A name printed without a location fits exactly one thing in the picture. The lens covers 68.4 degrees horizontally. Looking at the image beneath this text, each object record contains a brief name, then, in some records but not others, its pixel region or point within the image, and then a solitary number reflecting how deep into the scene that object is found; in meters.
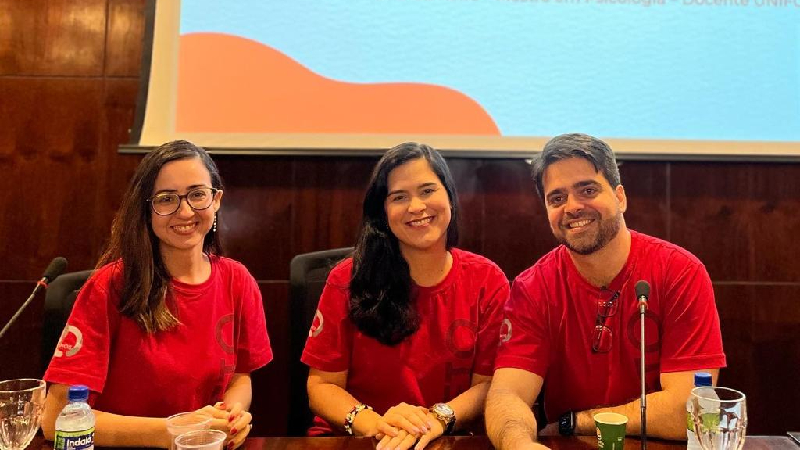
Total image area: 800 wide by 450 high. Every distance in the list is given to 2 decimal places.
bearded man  1.56
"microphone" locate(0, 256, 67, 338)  1.34
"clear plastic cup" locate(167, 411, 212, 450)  1.14
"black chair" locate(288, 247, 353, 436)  1.94
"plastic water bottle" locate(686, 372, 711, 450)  1.13
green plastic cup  1.19
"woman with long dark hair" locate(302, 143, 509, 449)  1.70
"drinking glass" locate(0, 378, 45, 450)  1.13
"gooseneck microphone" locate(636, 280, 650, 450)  1.18
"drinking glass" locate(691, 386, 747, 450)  1.08
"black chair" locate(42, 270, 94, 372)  1.72
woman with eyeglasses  1.44
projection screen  2.46
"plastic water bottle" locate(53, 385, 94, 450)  1.06
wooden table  1.28
